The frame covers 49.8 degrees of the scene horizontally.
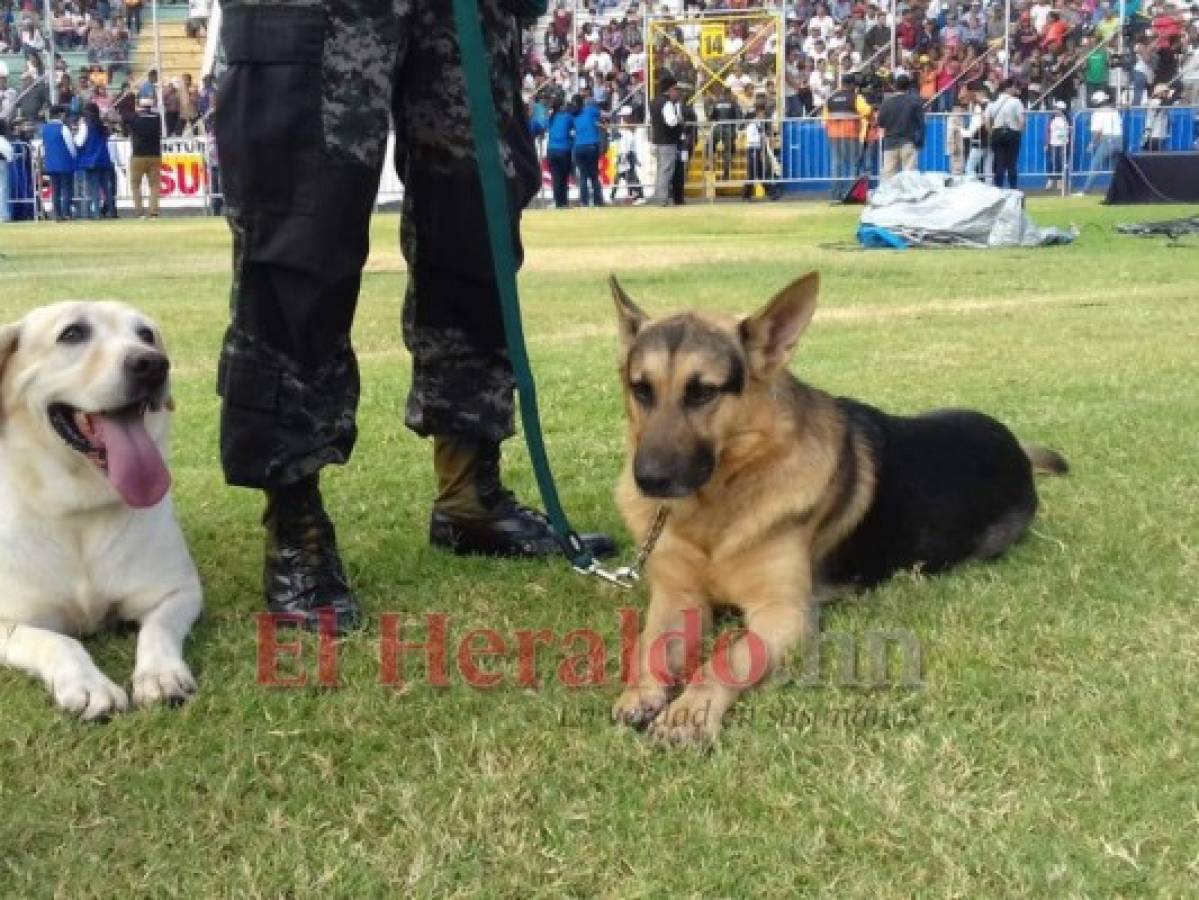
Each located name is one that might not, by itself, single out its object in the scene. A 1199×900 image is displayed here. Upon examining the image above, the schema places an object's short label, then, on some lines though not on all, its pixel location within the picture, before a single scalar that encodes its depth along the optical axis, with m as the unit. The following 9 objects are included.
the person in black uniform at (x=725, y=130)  28.66
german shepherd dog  3.00
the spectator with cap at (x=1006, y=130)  24.84
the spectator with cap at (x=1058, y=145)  26.70
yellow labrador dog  2.96
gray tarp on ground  15.84
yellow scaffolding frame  29.28
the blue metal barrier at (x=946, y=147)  26.42
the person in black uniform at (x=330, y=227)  2.96
